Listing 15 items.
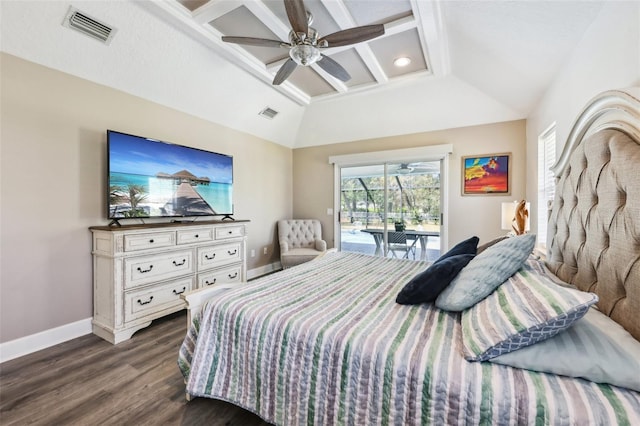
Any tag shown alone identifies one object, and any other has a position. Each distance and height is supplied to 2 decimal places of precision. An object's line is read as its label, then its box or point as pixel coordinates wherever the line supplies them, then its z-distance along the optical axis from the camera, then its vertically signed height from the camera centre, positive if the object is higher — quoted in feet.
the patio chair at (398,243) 14.85 -1.81
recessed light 9.95 +5.86
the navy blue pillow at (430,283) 4.70 -1.29
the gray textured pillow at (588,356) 2.64 -1.55
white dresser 7.80 -1.95
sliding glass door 14.16 +0.17
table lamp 9.21 -0.18
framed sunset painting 12.14 +1.80
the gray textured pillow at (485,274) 4.15 -1.02
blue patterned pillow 2.93 -1.29
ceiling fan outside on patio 14.10 +2.42
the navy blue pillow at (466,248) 6.06 -0.85
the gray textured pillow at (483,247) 6.57 -0.92
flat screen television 8.71 +1.26
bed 2.76 -1.73
